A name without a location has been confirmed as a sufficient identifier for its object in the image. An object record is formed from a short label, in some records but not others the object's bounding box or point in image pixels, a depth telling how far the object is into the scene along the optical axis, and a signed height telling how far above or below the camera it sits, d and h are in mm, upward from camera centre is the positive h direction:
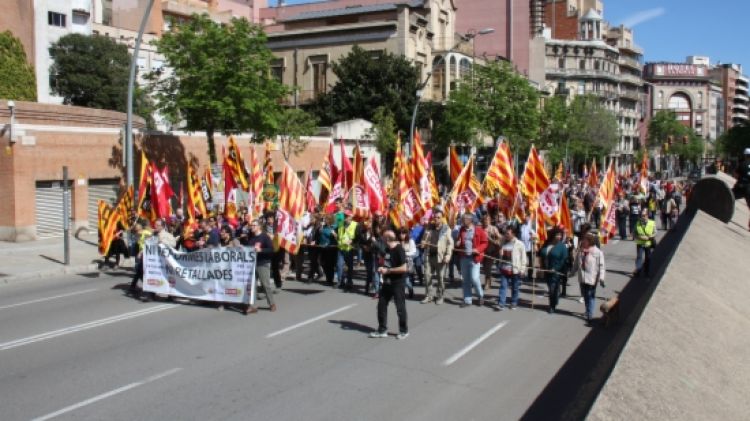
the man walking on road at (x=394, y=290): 11219 -1749
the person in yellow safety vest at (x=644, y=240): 17125 -1522
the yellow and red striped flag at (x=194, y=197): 20141 -550
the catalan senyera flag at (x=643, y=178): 27858 -156
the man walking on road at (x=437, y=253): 14555 -1541
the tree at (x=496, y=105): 44938 +4341
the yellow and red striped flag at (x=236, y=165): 21073 +351
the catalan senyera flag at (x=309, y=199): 20938 -644
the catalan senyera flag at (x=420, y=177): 18594 -30
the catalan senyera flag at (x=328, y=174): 19781 +68
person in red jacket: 14070 -1603
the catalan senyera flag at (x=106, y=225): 18953 -1240
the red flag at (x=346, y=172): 20438 +129
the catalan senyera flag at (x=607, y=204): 17750 -728
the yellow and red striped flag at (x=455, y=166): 20812 +271
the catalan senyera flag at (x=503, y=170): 17672 +129
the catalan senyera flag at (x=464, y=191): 17938 -384
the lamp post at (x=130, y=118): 21484 +1806
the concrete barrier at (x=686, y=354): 4074 -1219
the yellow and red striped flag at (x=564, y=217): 16094 -926
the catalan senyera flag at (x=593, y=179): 30047 -175
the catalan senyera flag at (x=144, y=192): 19766 -429
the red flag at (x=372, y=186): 18228 -247
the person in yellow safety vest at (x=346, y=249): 16219 -1602
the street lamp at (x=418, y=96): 33062 +3594
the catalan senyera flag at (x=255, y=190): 19703 -359
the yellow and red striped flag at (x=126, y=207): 19547 -799
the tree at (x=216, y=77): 26234 +3609
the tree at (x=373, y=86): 46969 +5846
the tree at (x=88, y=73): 55781 +8042
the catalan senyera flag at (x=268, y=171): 23359 +184
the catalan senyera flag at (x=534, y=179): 16844 -89
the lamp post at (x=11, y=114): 23734 +2124
